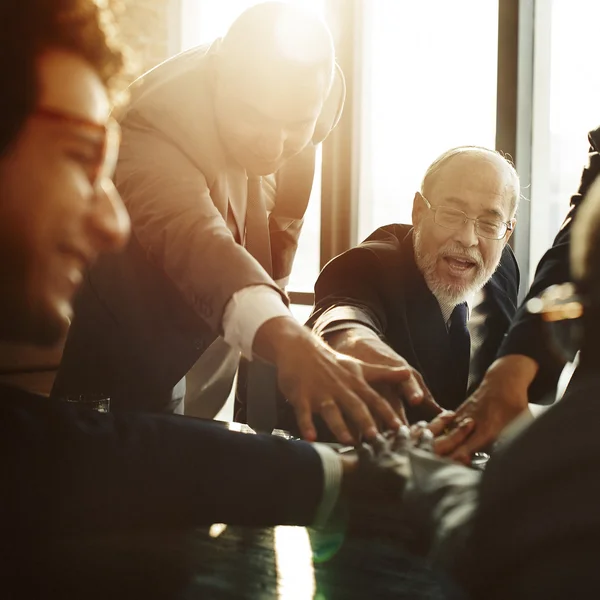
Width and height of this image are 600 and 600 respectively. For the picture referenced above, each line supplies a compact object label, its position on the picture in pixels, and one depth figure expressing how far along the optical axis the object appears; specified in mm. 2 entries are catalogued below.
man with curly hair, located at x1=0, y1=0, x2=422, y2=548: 551
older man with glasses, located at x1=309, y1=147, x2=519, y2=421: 1172
